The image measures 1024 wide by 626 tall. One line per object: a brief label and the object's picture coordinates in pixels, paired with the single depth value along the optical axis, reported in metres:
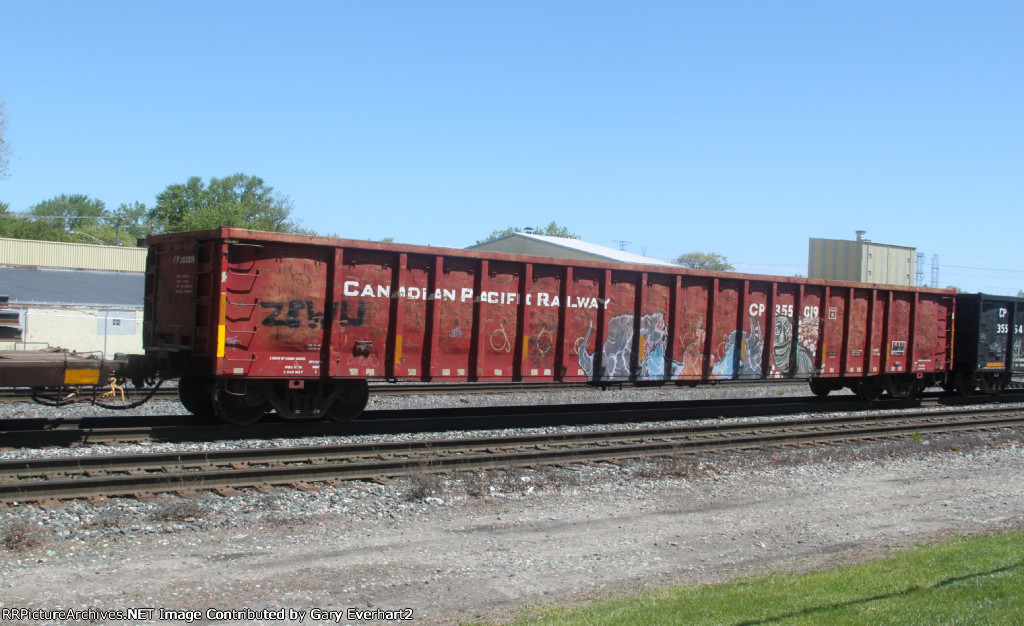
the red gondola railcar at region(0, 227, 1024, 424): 12.41
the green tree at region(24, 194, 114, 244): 103.40
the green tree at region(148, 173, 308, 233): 93.00
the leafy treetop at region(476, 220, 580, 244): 110.06
